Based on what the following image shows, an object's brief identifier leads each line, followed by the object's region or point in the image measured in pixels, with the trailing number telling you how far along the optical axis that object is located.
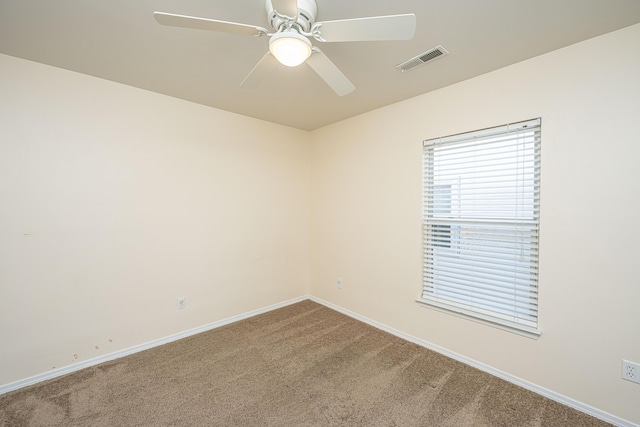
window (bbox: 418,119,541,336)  2.03
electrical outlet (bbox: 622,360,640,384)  1.61
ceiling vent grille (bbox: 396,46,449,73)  1.86
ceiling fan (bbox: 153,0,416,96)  1.19
